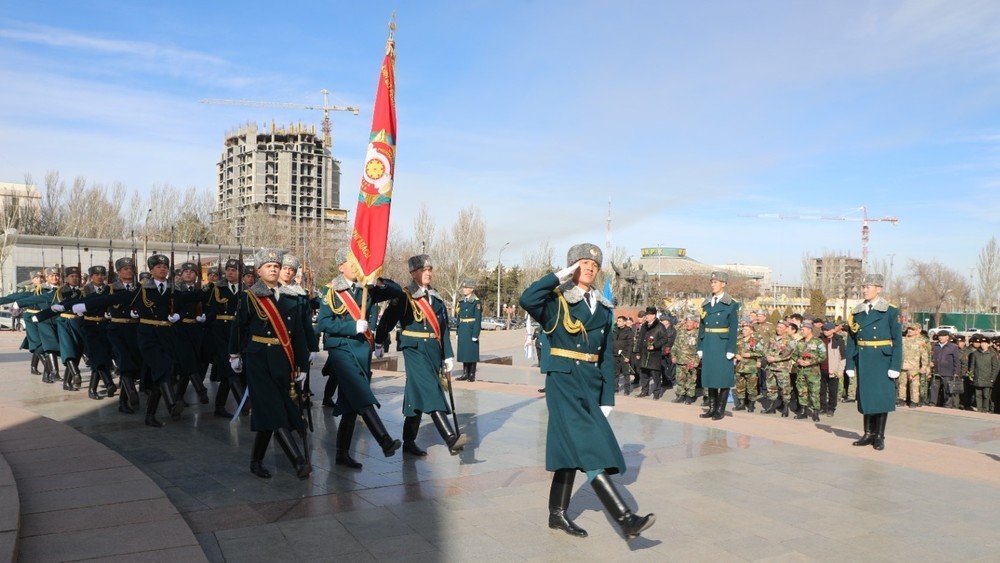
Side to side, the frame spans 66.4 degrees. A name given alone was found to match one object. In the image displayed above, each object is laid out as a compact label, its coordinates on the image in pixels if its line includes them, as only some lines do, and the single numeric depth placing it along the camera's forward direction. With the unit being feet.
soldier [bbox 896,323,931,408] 45.60
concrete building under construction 437.17
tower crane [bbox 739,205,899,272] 302.37
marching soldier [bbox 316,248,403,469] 23.25
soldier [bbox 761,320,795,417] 39.50
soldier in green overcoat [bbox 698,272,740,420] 35.14
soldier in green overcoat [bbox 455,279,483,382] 50.08
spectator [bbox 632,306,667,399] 46.32
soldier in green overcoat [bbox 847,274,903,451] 29.01
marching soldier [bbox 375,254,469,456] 24.00
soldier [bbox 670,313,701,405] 42.78
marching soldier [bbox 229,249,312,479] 21.57
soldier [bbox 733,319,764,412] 40.73
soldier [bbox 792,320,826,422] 38.14
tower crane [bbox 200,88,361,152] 465.88
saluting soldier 16.74
